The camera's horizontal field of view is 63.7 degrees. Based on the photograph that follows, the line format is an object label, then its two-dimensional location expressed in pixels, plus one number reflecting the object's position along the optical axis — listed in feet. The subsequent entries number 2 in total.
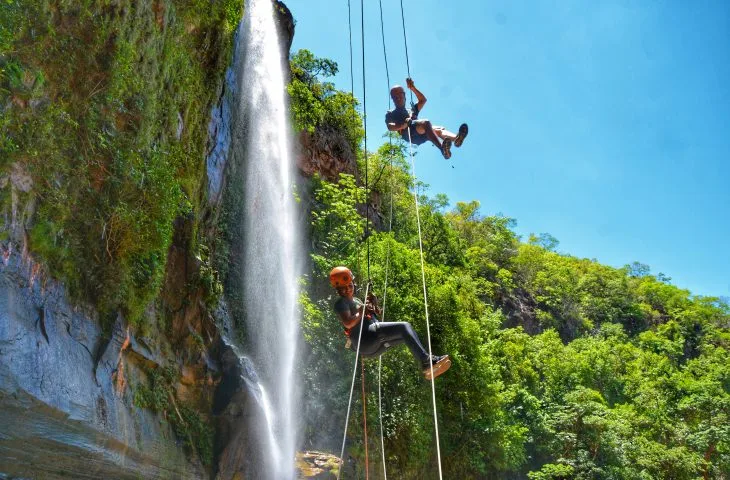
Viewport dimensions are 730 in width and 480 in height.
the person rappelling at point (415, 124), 30.89
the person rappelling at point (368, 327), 23.48
